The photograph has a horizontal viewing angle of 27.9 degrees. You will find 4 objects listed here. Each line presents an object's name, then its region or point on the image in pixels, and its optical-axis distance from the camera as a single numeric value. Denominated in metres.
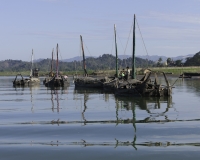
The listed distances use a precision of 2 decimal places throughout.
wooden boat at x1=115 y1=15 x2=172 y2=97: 37.62
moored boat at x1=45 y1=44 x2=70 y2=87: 71.44
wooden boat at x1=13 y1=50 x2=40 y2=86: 78.43
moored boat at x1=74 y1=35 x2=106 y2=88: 57.86
